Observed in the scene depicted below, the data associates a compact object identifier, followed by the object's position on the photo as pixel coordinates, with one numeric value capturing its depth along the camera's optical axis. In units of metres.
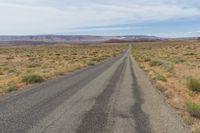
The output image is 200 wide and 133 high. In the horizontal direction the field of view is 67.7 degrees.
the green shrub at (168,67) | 14.37
